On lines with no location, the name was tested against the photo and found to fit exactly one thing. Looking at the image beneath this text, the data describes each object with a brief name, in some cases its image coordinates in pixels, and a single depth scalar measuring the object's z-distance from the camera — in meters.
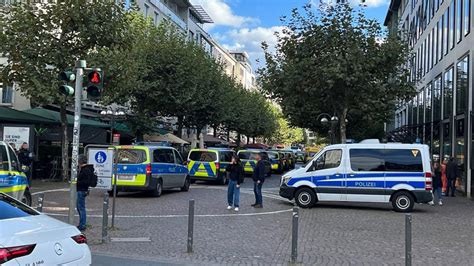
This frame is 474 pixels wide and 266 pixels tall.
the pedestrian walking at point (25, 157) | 20.03
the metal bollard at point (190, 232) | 9.45
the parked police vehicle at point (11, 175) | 11.82
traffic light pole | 9.94
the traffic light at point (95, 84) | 10.41
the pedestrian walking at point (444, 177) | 23.36
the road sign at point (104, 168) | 12.16
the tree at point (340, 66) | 24.03
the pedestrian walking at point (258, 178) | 16.77
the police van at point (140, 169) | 18.34
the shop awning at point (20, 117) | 24.32
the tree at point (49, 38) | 22.20
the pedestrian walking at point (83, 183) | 11.23
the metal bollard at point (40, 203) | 10.32
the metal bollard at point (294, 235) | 8.70
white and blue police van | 16.56
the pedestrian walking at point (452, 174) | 22.53
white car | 4.75
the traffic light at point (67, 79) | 10.39
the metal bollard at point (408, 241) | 8.02
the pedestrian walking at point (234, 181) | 16.02
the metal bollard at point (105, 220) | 10.08
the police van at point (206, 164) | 25.69
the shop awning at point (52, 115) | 26.66
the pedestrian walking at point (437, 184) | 19.78
